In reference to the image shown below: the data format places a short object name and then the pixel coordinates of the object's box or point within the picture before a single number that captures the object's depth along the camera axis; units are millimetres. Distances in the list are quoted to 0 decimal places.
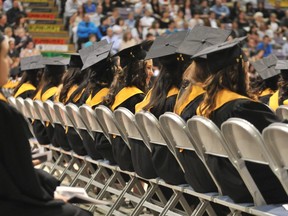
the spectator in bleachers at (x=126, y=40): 19203
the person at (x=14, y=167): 3604
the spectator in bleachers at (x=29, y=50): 18266
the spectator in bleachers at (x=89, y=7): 22500
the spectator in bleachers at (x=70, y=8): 23141
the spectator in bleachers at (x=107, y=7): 23062
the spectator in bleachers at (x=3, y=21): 20083
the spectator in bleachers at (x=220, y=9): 23734
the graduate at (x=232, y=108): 4805
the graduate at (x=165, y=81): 6621
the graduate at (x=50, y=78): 10227
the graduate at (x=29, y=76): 11156
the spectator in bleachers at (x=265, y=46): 20406
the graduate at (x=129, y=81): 7527
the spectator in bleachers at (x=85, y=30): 20656
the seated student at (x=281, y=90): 7895
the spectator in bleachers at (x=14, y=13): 21422
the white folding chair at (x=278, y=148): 4113
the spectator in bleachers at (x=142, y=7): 22844
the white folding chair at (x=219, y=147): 4652
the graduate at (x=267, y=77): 9211
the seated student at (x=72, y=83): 9117
